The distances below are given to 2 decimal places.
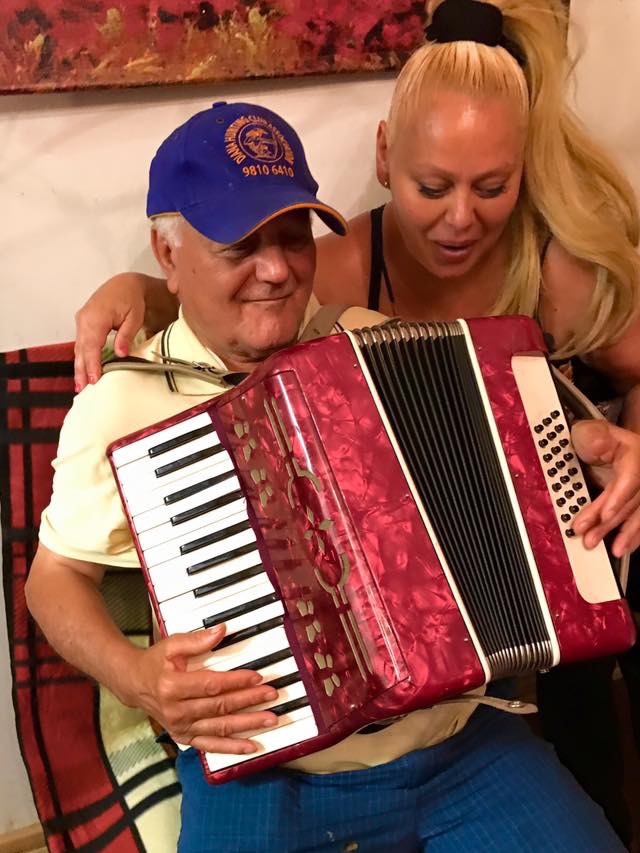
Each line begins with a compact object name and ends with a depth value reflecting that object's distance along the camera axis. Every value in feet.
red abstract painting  3.92
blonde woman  3.77
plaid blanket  3.94
